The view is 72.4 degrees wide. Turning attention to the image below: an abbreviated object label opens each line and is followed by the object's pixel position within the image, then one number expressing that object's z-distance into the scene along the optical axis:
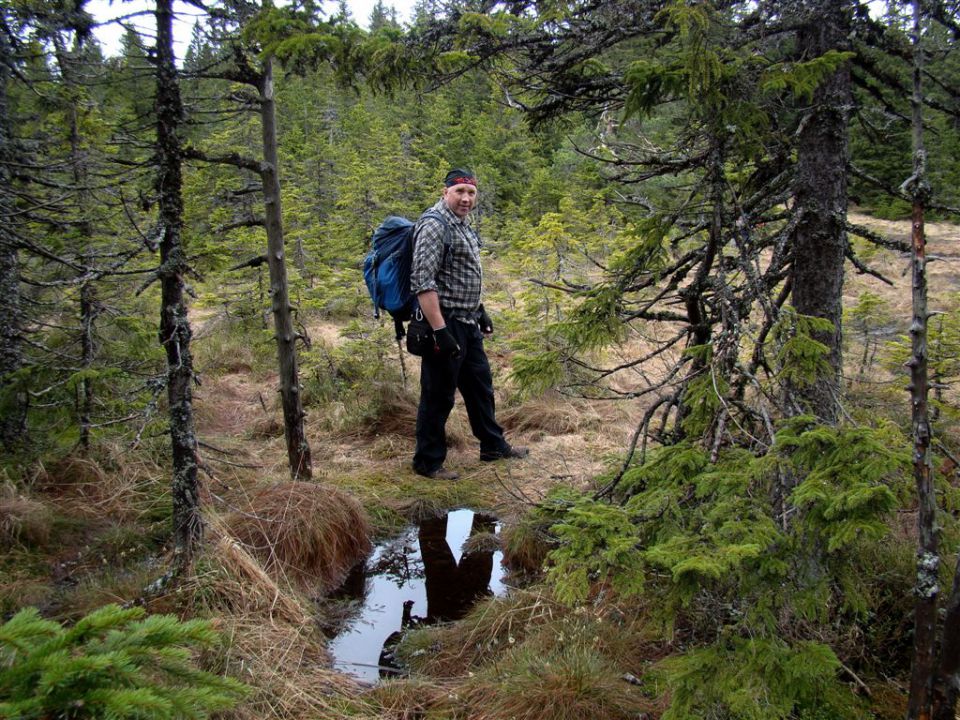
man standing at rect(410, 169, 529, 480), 5.62
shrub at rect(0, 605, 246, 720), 1.65
